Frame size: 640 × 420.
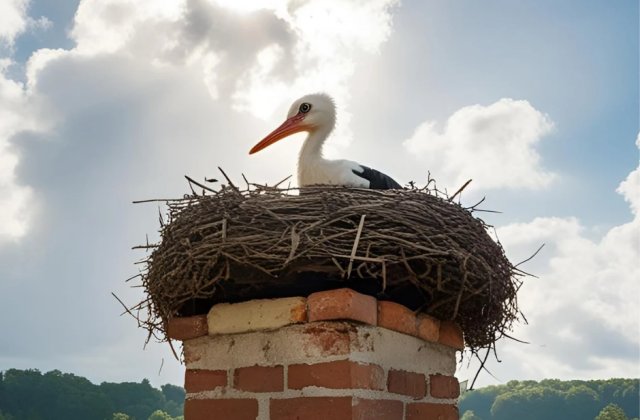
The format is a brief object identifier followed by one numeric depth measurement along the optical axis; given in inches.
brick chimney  99.3
